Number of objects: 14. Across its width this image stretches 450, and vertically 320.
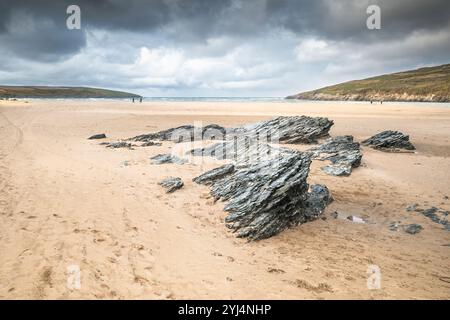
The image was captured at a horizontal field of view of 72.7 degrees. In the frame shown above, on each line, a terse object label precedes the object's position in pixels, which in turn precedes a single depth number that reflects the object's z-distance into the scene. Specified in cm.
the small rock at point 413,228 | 1108
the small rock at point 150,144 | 2469
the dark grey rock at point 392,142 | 2361
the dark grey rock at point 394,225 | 1132
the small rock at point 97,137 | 2809
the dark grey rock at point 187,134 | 2697
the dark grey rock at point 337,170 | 1684
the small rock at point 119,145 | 2387
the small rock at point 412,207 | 1275
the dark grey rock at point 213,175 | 1515
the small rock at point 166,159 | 1902
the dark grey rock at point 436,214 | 1172
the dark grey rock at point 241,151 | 1655
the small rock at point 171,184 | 1422
